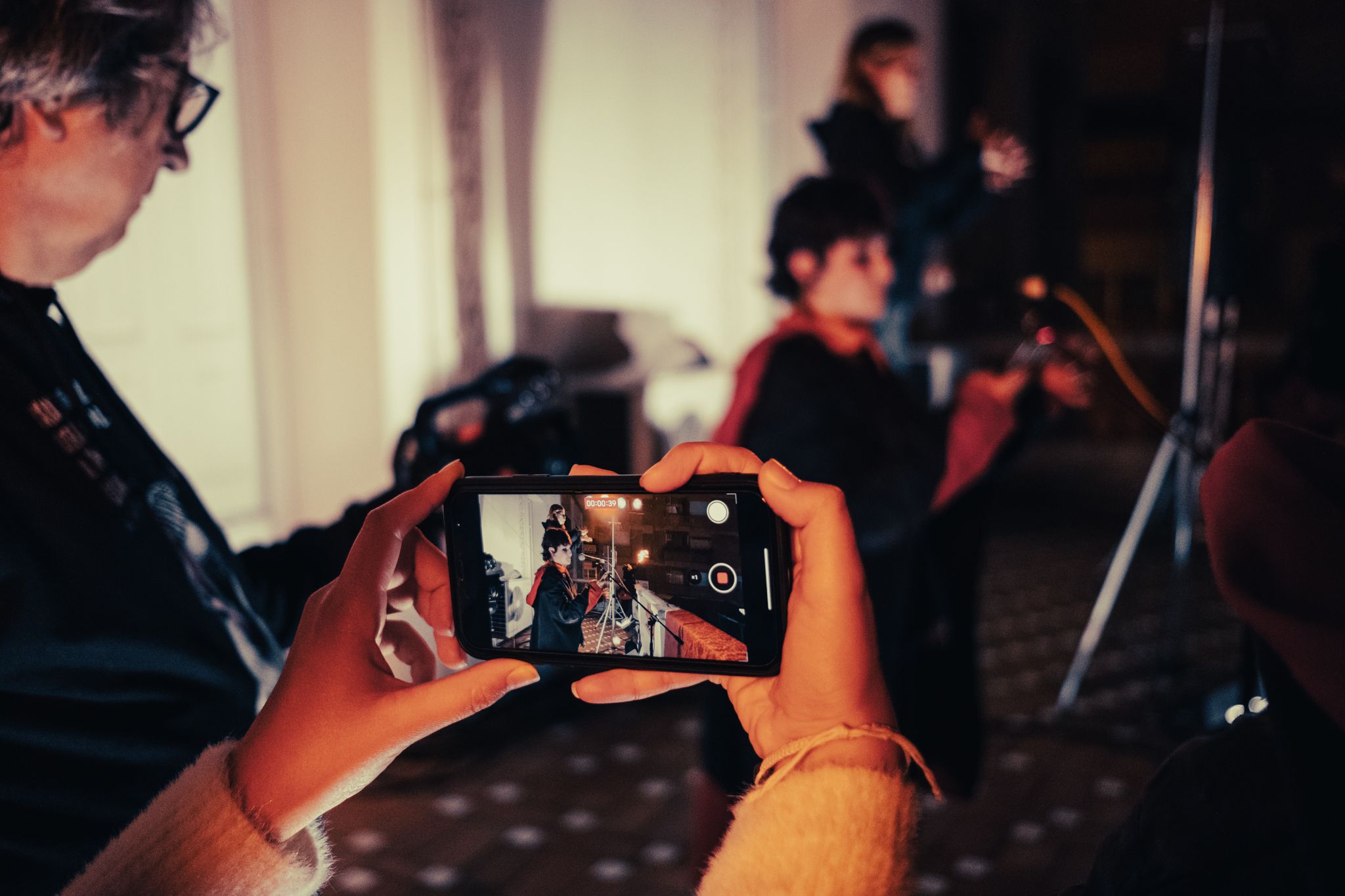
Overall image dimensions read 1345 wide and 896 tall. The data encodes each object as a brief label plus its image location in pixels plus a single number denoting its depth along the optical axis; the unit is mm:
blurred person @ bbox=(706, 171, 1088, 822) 1586
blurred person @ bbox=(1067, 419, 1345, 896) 491
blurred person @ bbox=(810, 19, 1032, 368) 2926
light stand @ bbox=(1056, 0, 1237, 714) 2232
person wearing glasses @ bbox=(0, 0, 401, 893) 729
